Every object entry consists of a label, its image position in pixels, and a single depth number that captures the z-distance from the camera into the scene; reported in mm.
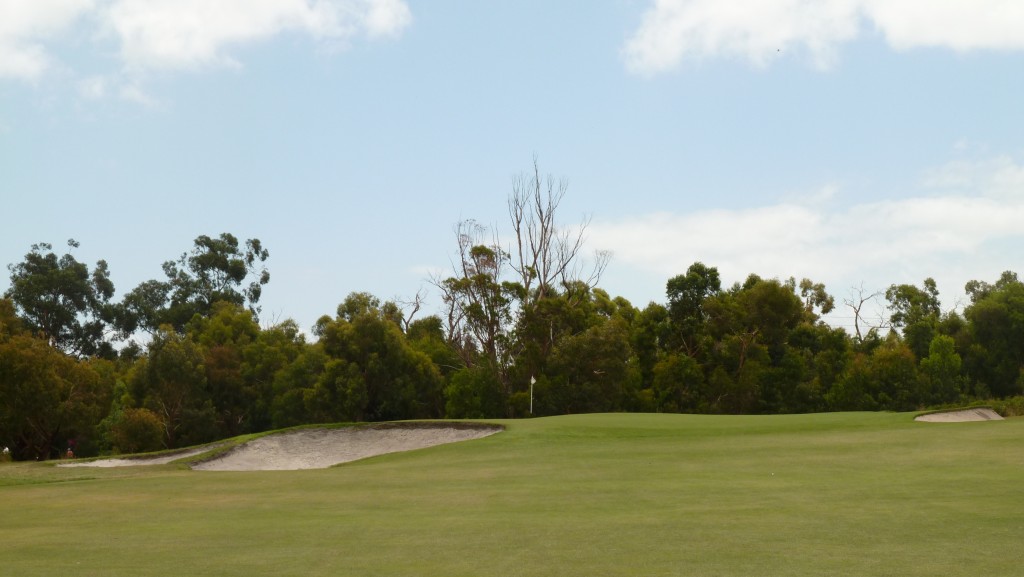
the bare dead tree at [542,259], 59875
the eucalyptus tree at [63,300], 80500
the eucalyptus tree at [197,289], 85875
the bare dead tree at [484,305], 55500
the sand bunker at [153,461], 25641
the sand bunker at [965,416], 28759
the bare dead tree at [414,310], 70375
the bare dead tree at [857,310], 71875
